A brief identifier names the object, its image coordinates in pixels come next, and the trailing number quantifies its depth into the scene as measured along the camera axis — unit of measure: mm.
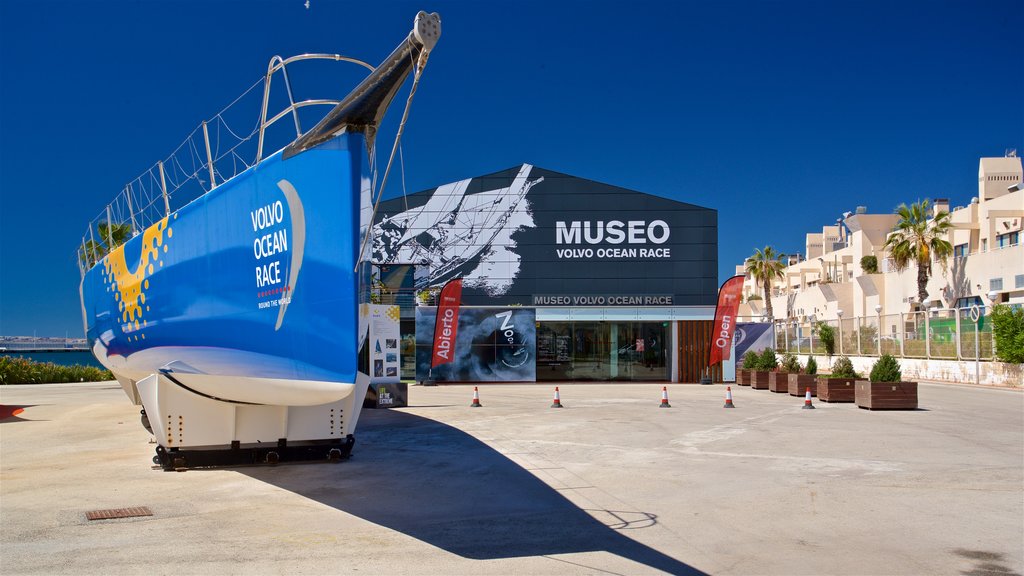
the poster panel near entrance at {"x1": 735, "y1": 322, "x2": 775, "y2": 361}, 35375
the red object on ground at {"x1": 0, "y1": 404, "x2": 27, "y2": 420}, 16547
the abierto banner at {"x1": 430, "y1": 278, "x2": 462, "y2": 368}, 26484
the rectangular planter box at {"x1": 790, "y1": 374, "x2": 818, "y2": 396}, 21594
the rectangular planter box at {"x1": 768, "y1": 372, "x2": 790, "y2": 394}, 23828
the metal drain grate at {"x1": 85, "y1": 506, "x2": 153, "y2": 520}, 7309
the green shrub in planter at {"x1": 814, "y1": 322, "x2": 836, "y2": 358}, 33625
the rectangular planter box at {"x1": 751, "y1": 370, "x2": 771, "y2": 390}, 26141
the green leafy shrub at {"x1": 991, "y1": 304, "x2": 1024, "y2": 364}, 22500
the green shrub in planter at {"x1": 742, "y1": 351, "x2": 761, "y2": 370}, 27484
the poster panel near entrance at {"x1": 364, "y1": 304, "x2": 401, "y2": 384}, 22266
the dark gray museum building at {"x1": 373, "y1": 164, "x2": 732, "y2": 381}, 35625
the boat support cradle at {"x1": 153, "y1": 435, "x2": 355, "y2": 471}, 9531
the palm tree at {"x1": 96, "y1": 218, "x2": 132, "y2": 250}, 14945
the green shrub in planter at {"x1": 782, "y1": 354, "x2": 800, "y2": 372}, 23375
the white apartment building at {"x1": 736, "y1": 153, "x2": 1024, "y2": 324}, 35750
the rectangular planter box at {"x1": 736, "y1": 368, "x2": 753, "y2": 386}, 28075
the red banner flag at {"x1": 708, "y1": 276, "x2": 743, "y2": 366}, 27828
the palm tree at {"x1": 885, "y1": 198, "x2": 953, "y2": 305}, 38844
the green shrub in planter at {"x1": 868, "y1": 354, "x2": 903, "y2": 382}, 17234
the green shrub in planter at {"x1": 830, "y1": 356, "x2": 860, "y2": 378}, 19297
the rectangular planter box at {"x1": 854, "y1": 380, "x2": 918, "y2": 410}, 16953
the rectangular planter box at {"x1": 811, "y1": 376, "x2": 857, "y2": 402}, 18953
